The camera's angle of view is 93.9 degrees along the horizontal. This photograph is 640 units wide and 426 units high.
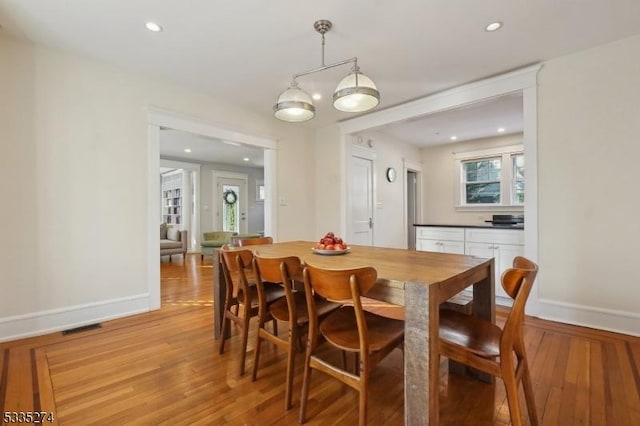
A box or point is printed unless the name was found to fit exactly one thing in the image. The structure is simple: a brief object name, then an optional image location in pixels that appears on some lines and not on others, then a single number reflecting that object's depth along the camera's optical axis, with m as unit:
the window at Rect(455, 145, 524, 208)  5.77
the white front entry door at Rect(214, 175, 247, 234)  8.35
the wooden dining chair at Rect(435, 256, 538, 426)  1.25
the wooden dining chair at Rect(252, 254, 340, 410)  1.64
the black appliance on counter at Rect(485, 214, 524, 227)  4.38
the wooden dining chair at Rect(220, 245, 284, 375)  1.98
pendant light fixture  1.96
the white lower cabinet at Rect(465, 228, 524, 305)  3.30
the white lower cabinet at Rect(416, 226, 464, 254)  3.73
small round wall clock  5.86
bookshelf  8.26
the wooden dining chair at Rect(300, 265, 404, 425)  1.32
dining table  1.23
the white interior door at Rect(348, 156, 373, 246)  5.02
